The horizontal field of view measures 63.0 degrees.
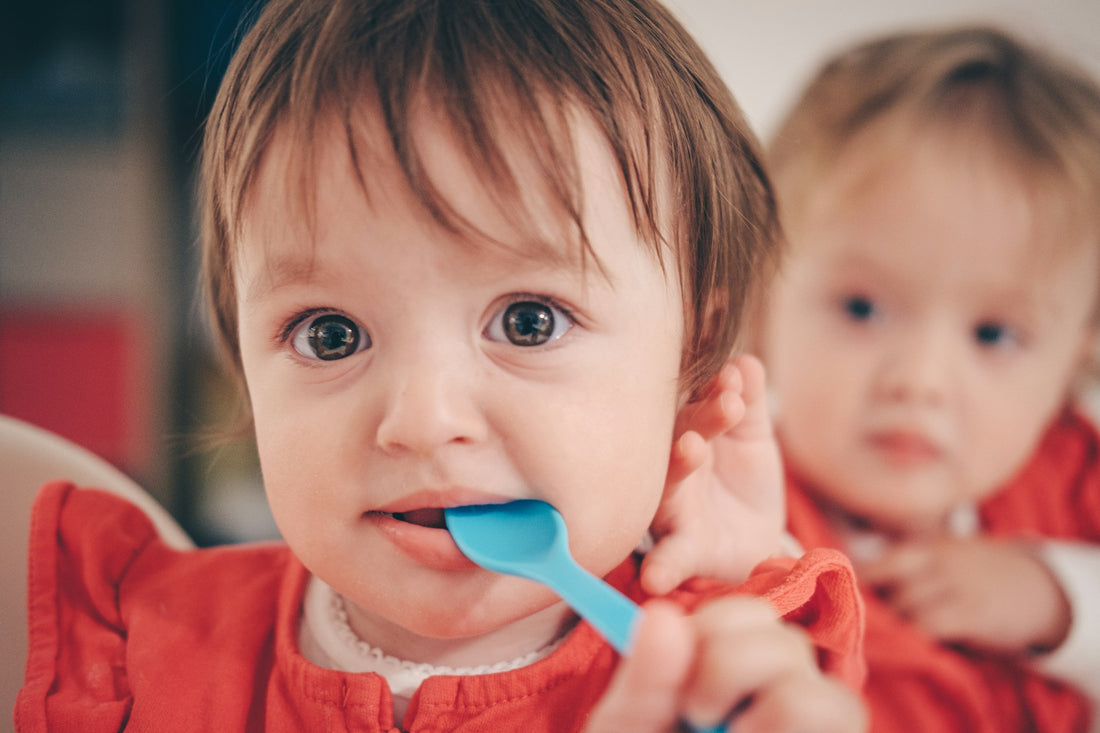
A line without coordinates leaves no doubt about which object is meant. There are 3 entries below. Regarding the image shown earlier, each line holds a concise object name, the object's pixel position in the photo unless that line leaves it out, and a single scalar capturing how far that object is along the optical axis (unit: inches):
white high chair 24.3
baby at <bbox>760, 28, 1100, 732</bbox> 33.3
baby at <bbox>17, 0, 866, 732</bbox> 18.8
